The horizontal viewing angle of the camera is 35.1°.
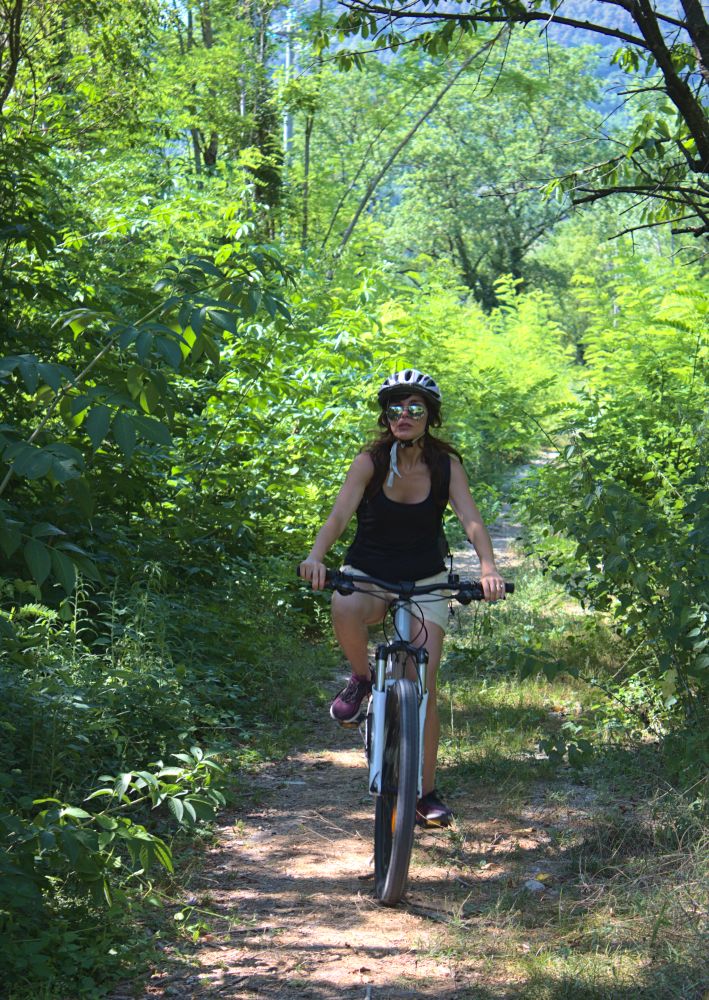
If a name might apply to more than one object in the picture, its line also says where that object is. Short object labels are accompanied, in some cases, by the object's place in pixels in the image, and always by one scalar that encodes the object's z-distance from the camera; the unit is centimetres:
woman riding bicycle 495
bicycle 431
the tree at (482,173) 4428
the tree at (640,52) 516
